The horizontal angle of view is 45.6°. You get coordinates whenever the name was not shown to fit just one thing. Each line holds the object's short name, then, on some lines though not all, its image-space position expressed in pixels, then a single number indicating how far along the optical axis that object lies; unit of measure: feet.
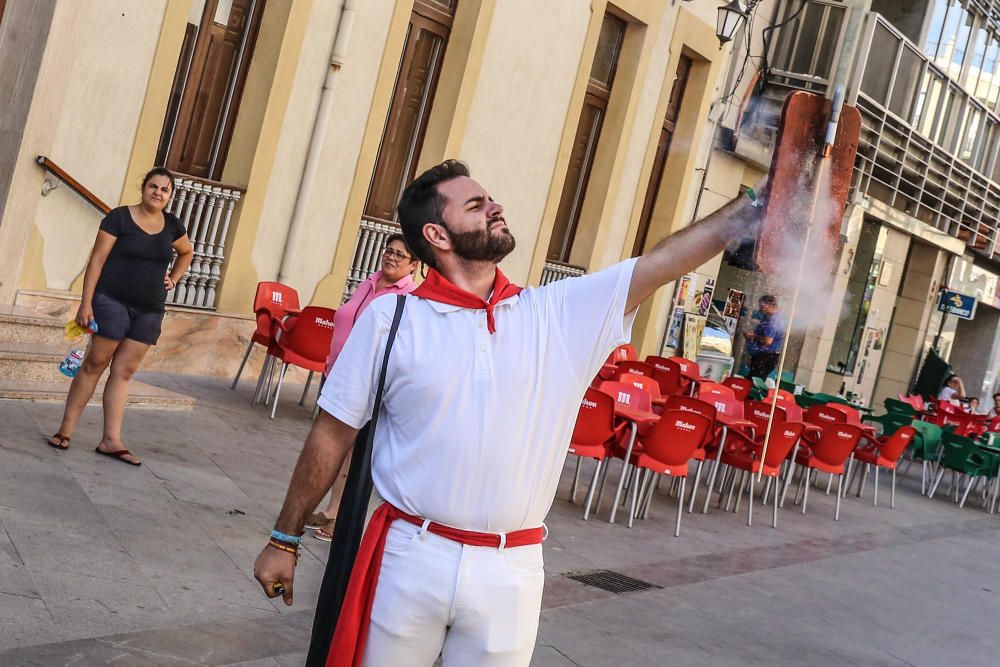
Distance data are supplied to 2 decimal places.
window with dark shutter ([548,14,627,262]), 53.31
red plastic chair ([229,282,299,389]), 33.37
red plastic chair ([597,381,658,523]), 33.50
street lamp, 53.78
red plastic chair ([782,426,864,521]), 39.93
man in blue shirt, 66.59
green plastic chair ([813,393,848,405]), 56.34
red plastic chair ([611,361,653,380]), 42.24
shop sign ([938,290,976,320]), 93.91
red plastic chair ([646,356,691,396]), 46.73
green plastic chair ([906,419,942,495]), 54.94
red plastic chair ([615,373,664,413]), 36.49
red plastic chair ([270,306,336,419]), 32.27
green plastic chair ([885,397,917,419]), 63.04
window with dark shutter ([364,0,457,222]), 43.06
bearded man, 8.78
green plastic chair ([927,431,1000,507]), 51.93
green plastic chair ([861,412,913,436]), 56.08
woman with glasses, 21.67
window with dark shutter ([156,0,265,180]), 35.68
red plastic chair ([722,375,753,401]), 45.06
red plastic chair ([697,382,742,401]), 38.01
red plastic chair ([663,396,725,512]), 32.53
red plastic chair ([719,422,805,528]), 35.37
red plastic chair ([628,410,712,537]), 30.81
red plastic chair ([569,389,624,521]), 30.01
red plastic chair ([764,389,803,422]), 42.04
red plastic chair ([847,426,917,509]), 44.45
